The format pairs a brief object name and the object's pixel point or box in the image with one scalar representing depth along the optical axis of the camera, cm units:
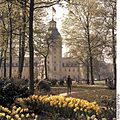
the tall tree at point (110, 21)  3199
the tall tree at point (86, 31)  3718
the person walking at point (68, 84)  2533
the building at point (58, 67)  10675
